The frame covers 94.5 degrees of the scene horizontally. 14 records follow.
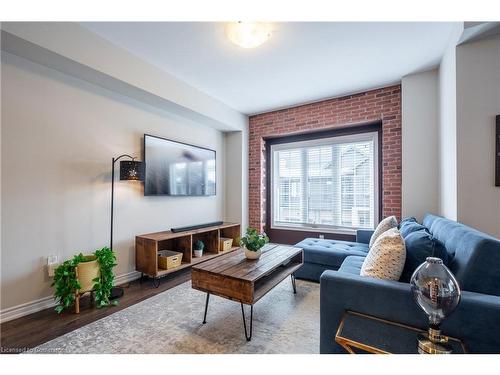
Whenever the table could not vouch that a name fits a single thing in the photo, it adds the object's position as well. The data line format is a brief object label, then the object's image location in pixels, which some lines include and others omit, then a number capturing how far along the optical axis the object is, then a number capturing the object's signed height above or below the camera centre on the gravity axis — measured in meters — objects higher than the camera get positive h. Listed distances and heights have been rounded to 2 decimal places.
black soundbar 3.15 -0.55
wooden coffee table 1.72 -0.69
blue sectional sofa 1.07 -0.58
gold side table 1.06 -0.72
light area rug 1.61 -1.11
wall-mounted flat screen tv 3.07 +0.32
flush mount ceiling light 1.98 +1.38
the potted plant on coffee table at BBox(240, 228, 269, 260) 2.20 -0.52
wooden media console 2.71 -0.78
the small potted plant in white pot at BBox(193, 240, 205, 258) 3.35 -0.86
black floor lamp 2.55 +0.19
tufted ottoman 2.65 -0.78
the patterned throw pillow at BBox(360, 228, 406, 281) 1.44 -0.44
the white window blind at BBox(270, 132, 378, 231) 3.70 +0.12
